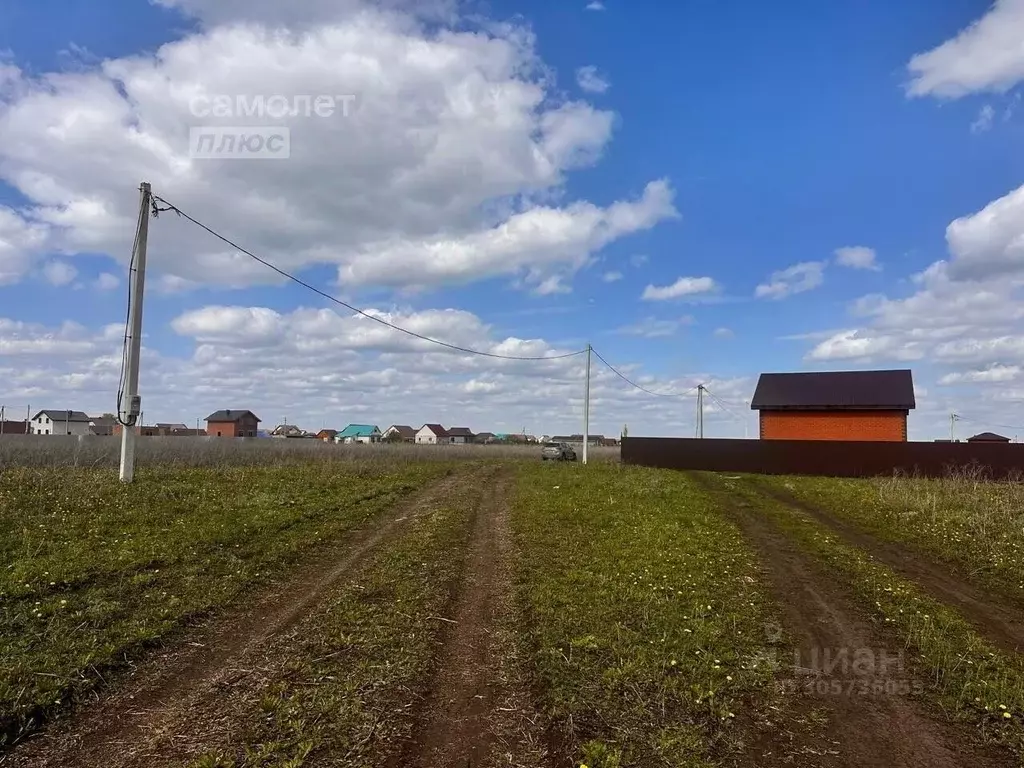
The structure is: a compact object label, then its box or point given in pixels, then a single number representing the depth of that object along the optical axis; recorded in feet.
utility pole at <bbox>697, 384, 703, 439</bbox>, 170.40
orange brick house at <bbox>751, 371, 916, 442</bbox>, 109.70
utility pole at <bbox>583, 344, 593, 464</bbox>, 108.27
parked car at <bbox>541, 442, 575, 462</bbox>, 140.15
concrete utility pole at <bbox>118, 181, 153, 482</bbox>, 44.65
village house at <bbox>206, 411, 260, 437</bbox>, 346.74
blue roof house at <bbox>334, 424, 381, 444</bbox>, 410.27
